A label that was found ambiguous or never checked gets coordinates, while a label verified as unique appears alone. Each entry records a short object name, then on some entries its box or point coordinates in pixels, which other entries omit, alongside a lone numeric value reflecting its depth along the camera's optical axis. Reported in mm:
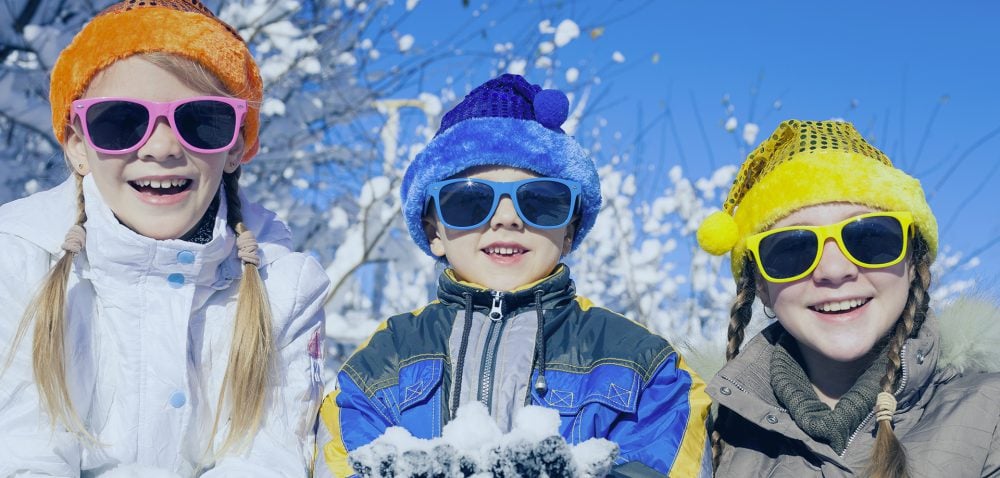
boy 2244
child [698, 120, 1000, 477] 2217
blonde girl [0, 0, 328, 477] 2234
